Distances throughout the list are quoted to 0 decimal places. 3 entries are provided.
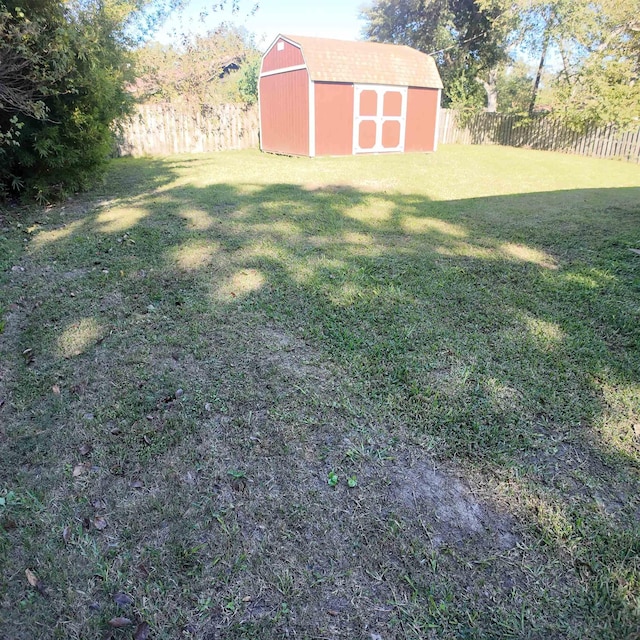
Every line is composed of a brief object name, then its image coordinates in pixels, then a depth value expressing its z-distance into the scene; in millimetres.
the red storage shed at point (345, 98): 13688
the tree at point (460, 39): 22141
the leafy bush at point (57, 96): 5422
